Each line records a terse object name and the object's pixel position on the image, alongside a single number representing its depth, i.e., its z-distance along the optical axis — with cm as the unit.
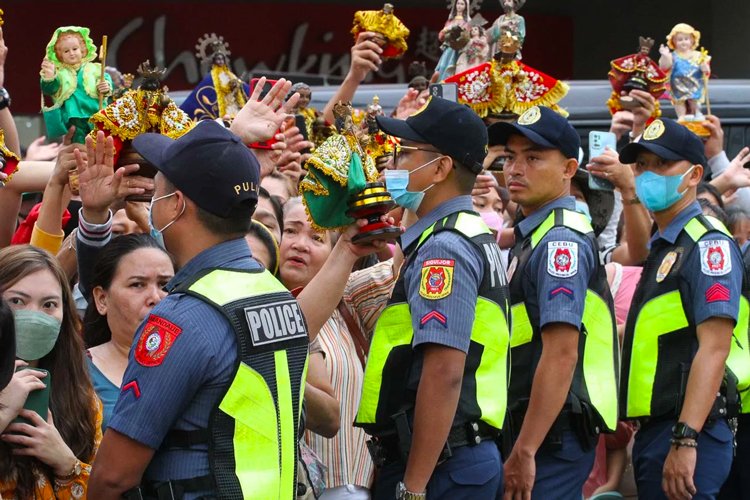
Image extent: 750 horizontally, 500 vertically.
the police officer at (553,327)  999
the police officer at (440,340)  884
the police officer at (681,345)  1100
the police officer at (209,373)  653
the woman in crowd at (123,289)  884
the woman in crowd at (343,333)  1002
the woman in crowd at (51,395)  734
